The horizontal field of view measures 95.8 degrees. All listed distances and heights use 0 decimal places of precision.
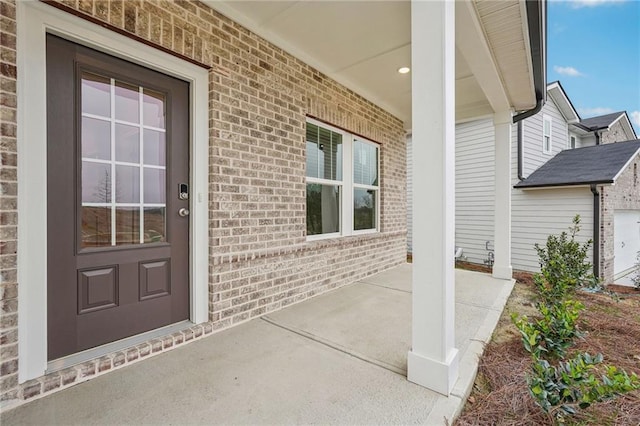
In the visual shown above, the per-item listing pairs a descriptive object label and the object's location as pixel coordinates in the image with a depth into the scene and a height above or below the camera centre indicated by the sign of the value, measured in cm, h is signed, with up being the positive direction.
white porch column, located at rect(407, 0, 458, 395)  176 +9
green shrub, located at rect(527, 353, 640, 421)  146 -94
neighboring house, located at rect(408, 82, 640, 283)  734 +49
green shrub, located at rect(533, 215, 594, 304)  352 -81
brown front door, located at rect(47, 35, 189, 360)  191 +9
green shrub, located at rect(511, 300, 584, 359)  231 -99
